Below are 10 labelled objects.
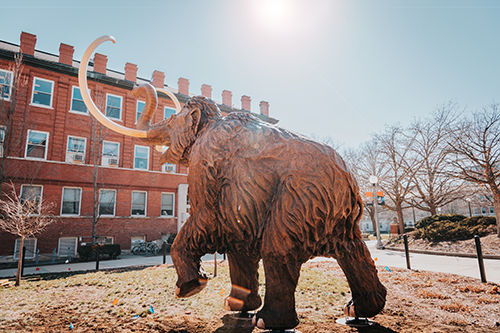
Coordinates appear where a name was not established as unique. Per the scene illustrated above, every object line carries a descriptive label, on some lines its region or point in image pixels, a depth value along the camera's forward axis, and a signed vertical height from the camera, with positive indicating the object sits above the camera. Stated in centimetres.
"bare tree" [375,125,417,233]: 1927 +333
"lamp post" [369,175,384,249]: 1422 +116
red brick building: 1425 +354
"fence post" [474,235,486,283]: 470 -61
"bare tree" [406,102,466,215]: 1755 +297
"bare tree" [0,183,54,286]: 568 +11
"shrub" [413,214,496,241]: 1162 -27
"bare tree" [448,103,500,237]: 1133 +266
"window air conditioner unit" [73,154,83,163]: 1553 +358
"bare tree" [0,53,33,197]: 1266 +496
